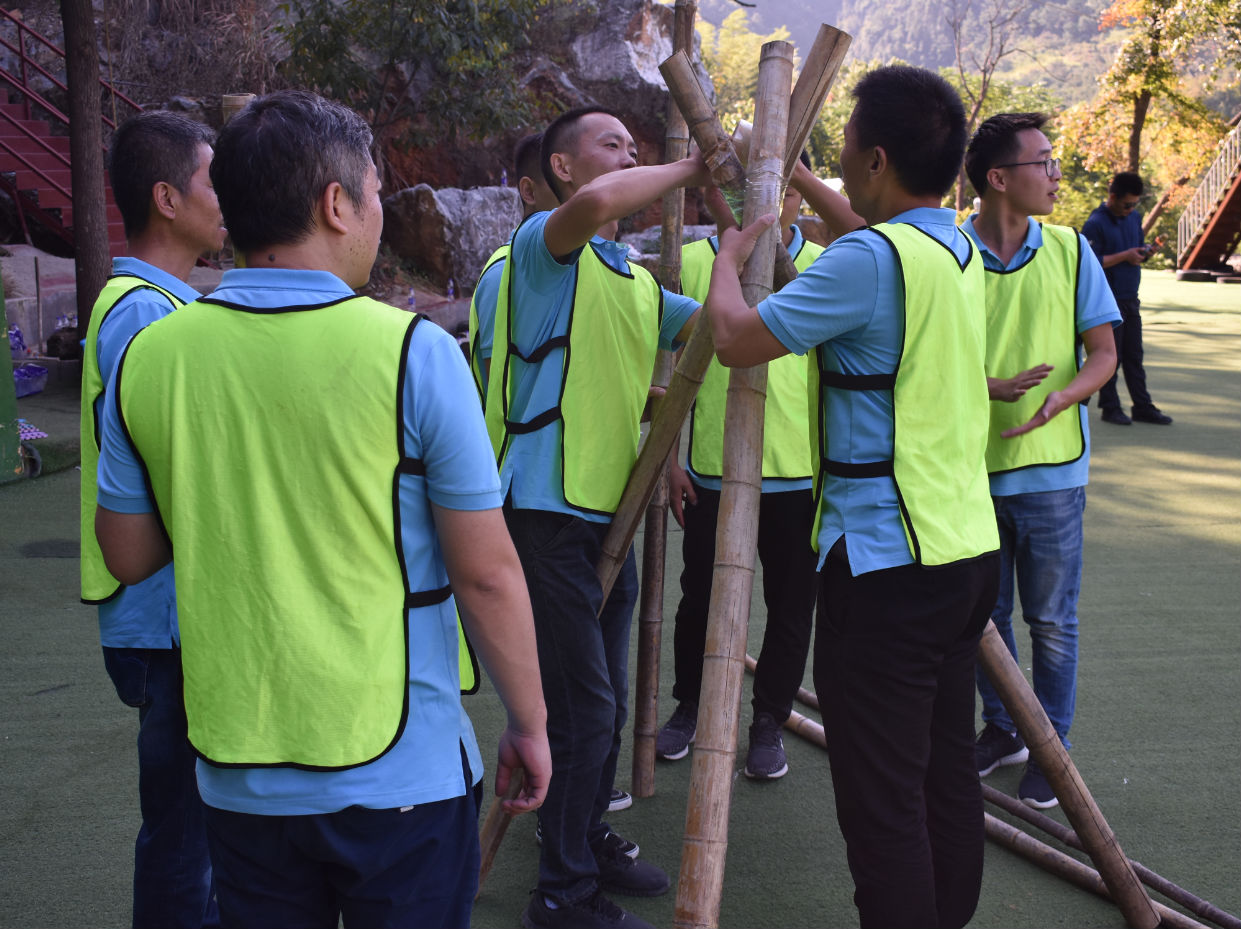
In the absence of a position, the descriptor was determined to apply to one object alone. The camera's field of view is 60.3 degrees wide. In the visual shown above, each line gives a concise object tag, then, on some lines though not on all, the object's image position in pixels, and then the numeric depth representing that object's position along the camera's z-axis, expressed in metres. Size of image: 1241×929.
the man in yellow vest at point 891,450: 2.06
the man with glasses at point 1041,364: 3.27
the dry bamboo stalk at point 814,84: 2.30
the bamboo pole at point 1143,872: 2.68
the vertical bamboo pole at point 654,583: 3.11
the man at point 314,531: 1.47
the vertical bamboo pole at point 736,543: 2.07
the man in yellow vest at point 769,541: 3.50
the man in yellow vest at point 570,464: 2.58
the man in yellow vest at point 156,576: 2.18
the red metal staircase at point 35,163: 11.98
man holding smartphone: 8.29
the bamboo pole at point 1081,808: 2.63
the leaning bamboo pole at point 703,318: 2.31
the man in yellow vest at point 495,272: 2.92
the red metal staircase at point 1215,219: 20.27
